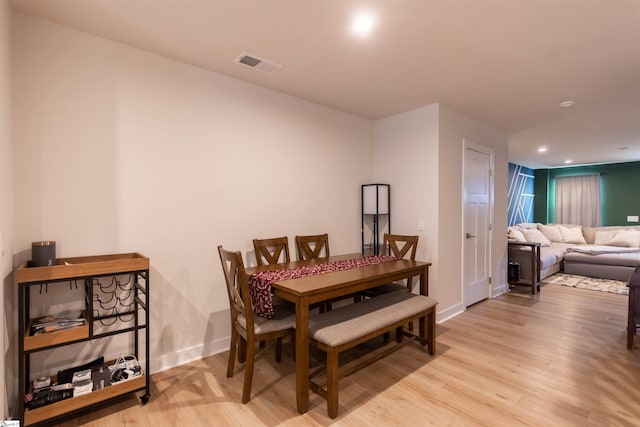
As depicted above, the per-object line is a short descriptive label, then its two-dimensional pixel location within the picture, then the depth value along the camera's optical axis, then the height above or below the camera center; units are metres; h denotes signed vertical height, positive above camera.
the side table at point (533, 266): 4.65 -0.83
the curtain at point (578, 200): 7.78 +0.30
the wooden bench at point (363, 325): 1.96 -0.80
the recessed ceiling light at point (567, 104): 3.41 +1.20
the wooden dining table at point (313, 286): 1.97 -0.52
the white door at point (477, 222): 3.93 -0.13
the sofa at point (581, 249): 5.46 -0.74
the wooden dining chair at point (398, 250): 3.18 -0.42
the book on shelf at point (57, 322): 1.79 -0.66
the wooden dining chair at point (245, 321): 2.04 -0.77
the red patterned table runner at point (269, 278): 2.20 -0.48
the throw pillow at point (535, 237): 6.31 -0.51
